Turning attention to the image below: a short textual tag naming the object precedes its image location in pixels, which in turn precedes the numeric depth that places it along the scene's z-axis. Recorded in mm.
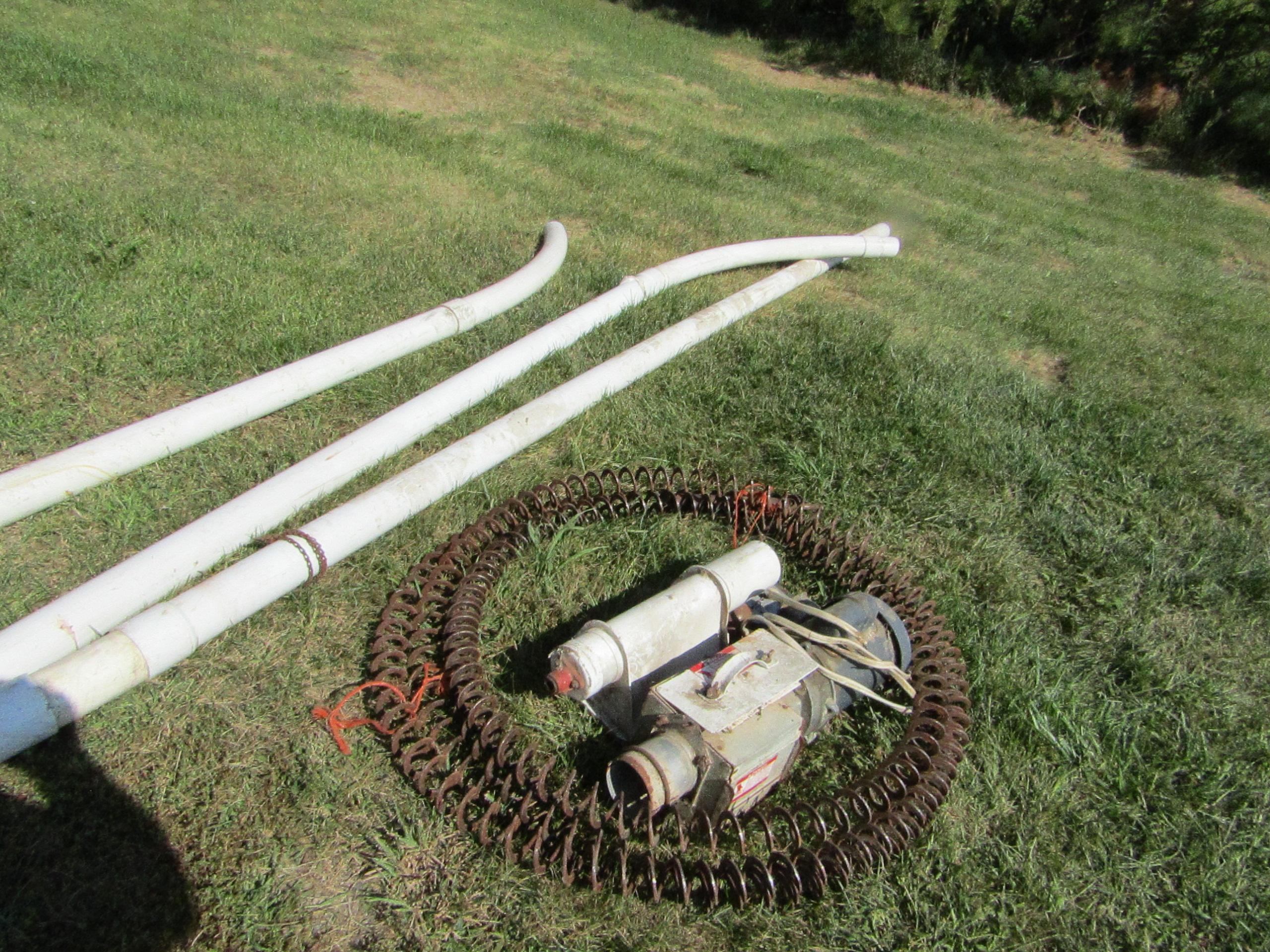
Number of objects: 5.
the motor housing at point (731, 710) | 2227
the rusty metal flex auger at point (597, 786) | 2291
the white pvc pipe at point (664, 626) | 2414
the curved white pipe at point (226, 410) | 3205
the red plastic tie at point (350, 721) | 2598
